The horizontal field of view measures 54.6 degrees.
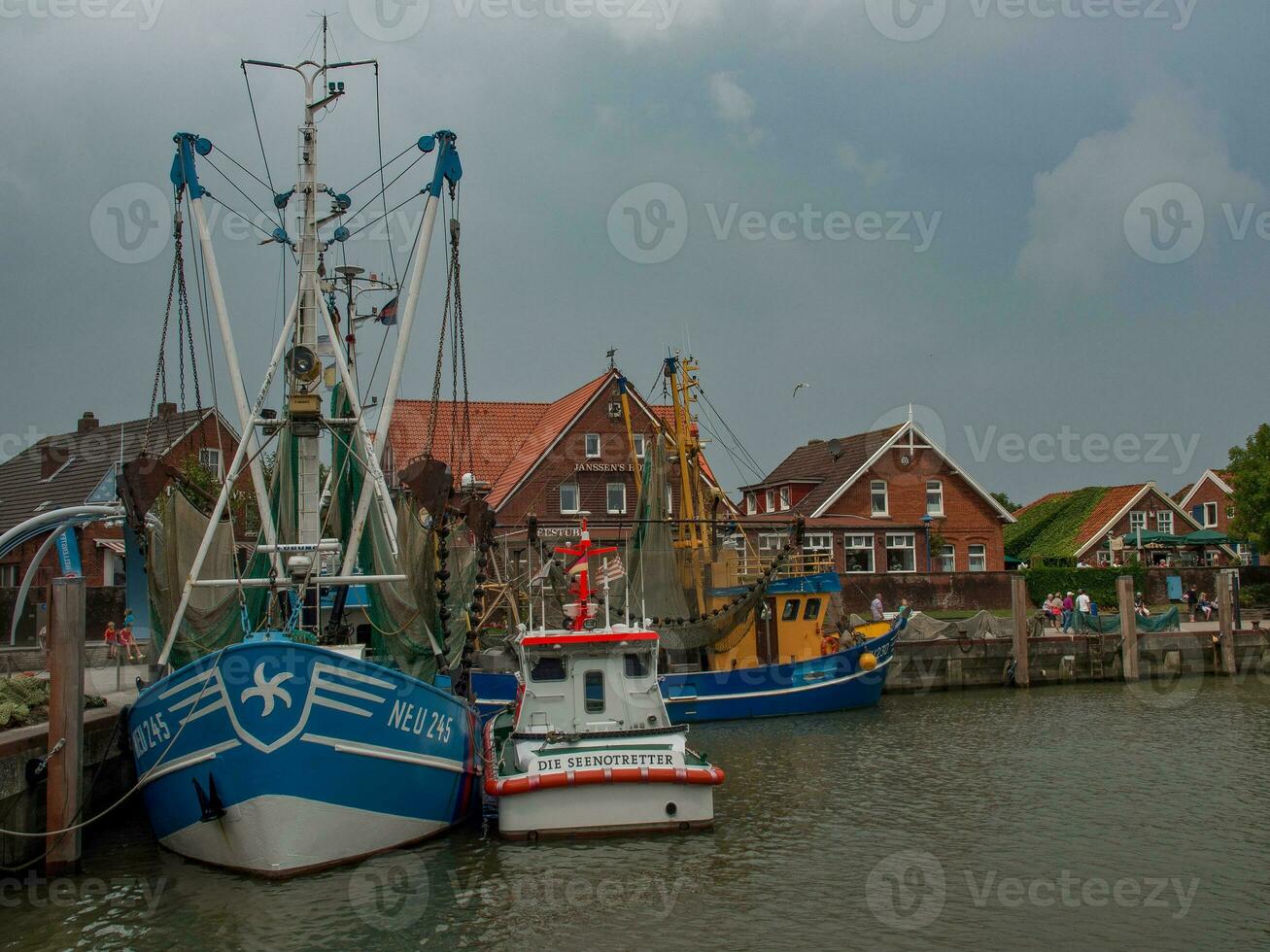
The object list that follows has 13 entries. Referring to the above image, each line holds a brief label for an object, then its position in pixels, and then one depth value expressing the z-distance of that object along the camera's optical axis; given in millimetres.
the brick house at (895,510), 53500
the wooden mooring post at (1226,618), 37750
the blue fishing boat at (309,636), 14391
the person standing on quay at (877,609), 44822
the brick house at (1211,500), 71312
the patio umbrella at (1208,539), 57344
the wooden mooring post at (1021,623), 36031
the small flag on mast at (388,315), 25642
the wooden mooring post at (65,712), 15086
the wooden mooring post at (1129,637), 36938
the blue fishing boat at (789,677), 30828
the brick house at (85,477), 45219
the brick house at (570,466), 48219
